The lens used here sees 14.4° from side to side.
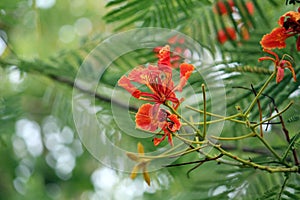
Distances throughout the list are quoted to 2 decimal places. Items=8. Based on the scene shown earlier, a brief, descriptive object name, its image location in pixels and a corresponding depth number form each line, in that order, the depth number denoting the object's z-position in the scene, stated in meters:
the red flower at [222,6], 1.82
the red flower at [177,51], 1.50
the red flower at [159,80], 1.34
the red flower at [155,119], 1.34
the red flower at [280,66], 1.35
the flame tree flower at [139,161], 1.35
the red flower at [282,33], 1.37
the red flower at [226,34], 1.89
